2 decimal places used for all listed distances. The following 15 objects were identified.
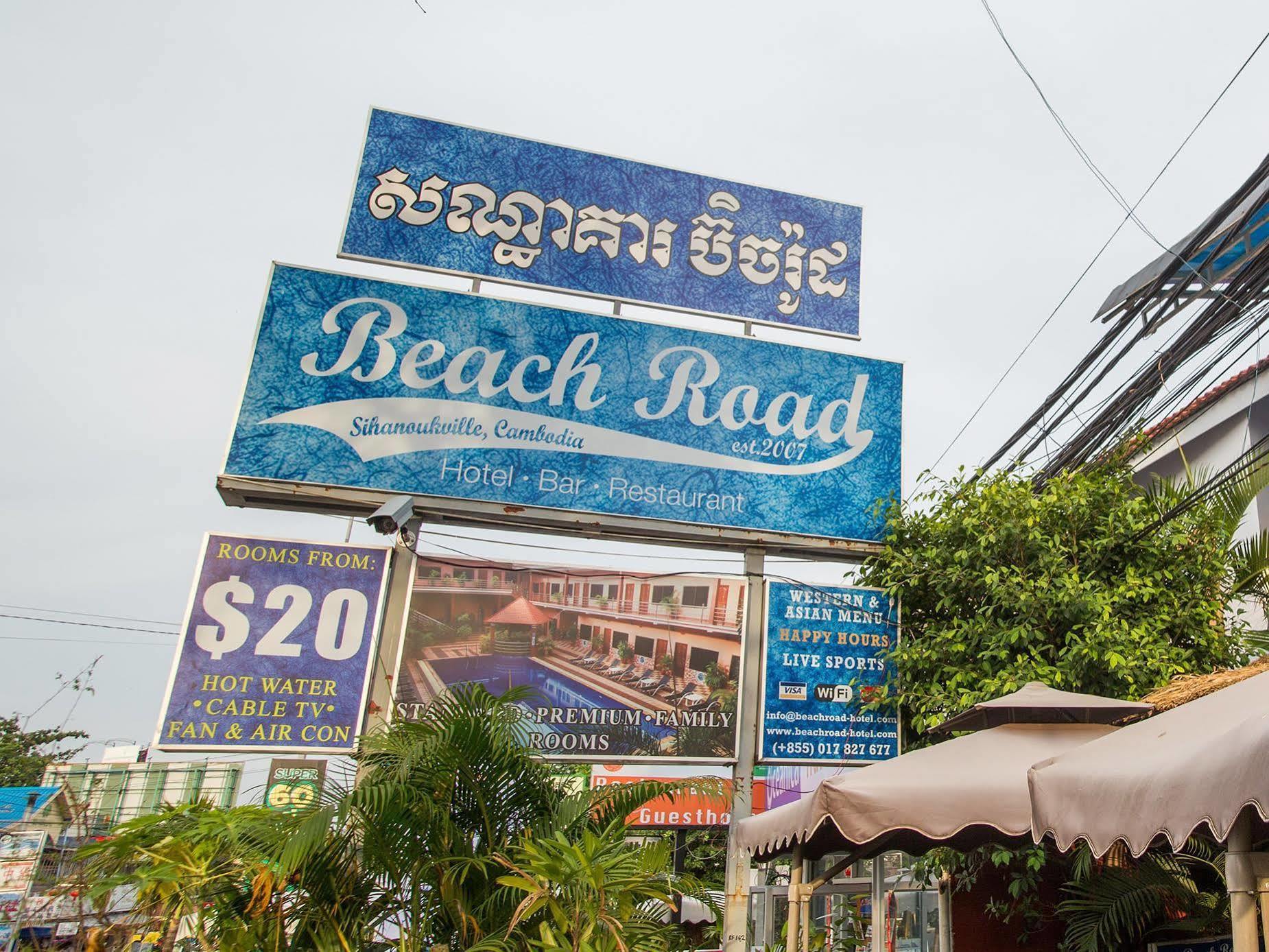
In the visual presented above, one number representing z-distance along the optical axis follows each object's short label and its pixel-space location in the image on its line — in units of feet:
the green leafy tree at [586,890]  18.15
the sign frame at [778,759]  30.48
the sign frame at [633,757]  28.81
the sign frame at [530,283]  32.19
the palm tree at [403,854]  19.52
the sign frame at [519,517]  29.22
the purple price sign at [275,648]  27.20
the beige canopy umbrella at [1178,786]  10.89
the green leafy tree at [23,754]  111.04
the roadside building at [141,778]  64.39
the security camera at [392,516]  28.89
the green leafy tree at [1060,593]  28.25
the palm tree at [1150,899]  22.81
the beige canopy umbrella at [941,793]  17.19
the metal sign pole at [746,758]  26.68
